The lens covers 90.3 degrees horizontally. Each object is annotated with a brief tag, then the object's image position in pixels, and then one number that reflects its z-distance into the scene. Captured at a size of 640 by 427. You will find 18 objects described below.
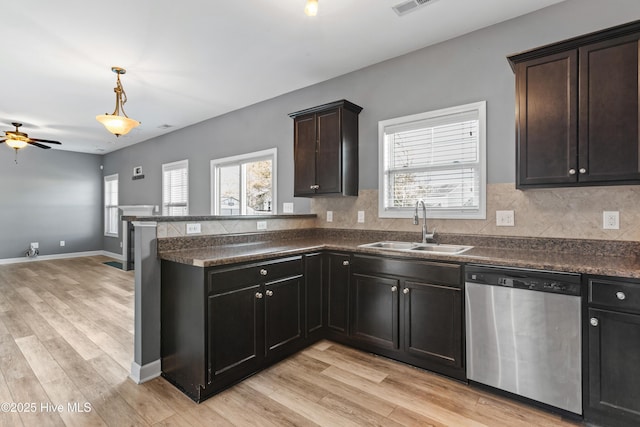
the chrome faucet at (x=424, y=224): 2.94
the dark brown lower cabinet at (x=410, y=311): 2.29
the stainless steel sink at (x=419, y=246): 2.72
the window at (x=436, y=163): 2.84
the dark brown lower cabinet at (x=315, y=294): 2.83
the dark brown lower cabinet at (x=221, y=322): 2.07
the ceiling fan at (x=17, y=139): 5.27
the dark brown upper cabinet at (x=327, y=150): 3.32
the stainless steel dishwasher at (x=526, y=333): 1.86
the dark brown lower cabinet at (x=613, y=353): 1.68
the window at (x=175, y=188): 5.92
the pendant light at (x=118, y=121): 3.39
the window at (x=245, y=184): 4.55
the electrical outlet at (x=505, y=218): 2.62
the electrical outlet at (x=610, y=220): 2.22
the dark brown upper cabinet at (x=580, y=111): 1.93
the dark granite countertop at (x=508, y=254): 1.88
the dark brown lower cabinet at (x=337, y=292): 2.85
